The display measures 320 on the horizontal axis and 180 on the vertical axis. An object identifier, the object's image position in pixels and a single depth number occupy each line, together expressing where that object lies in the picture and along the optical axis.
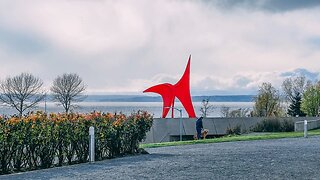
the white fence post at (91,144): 15.24
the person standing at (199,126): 34.94
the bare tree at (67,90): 75.38
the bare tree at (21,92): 69.80
